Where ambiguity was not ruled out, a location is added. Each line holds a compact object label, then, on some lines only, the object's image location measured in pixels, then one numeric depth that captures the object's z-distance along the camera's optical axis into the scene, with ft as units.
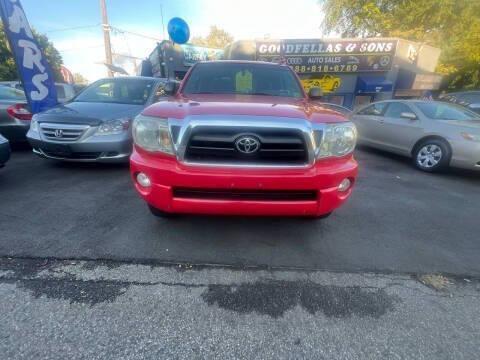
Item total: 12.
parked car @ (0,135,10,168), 11.49
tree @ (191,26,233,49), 122.62
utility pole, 48.67
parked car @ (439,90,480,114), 25.39
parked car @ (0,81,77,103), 23.02
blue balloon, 36.40
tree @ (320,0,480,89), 46.24
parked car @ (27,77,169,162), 12.50
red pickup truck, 6.23
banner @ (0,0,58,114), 16.81
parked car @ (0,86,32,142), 15.78
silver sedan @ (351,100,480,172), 15.10
